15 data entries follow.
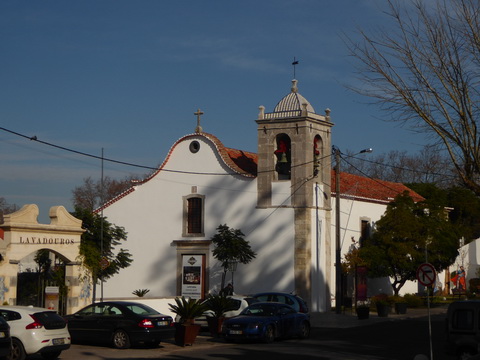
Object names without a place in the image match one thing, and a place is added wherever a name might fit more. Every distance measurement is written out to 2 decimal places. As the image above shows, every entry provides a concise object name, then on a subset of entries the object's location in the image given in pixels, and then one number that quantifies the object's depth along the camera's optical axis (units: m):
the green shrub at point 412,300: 43.34
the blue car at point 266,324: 24.91
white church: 39.94
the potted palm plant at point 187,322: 24.66
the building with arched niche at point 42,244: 25.78
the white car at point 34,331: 19.22
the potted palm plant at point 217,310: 27.48
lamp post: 40.28
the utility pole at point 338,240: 36.62
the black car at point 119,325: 23.42
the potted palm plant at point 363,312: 35.59
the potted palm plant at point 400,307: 38.83
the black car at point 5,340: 17.48
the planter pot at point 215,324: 27.47
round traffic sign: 19.83
